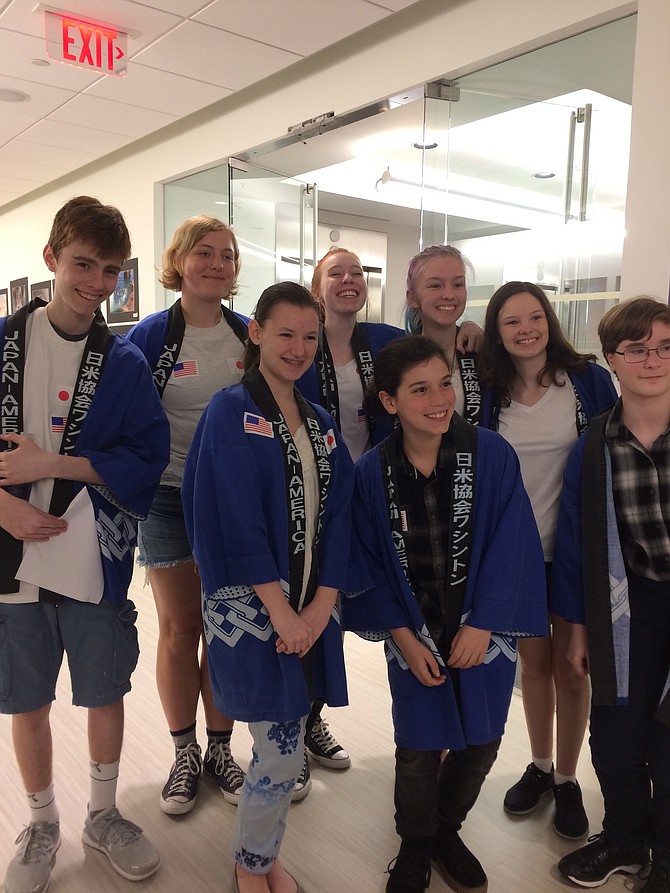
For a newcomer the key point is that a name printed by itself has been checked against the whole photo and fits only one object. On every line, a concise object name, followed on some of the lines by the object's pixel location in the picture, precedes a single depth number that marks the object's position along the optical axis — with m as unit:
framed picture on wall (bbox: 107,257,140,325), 6.09
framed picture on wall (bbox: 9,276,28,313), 8.10
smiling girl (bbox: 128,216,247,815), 2.10
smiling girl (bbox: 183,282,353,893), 1.63
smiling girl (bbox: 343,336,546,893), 1.76
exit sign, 3.64
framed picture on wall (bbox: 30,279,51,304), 7.62
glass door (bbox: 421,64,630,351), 2.99
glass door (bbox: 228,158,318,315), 4.94
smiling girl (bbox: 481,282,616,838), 2.02
